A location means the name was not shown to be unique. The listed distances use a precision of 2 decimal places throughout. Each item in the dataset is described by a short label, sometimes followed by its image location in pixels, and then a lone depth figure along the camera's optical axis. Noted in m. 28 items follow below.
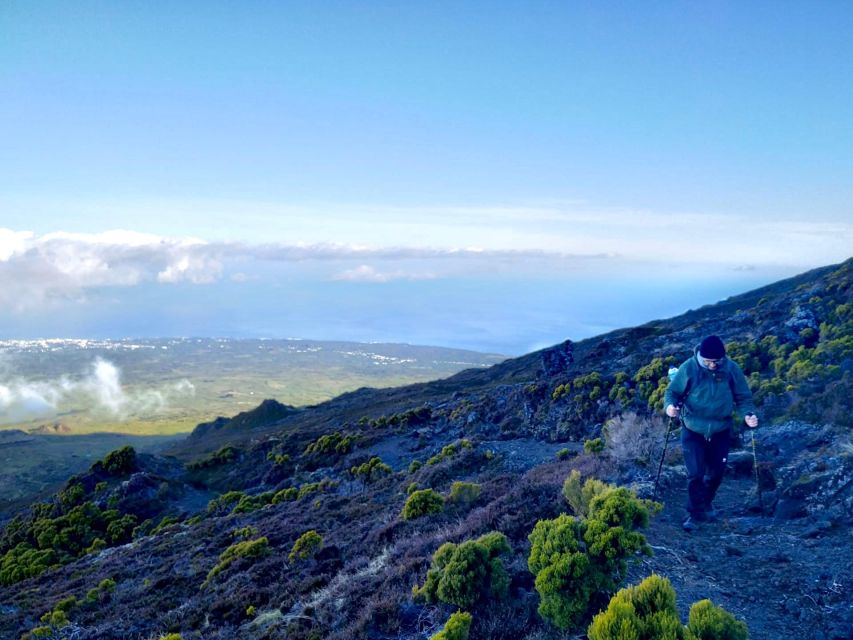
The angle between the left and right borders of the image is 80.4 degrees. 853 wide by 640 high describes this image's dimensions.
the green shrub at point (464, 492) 11.41
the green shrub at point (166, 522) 23.04
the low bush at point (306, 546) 11.80
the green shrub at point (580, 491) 7.66
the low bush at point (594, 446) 13.27
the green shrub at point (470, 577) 6.34
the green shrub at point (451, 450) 19.70
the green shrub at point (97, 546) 22.85
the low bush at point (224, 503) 24.24
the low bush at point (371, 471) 21.66
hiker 7.54
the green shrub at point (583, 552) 5.66
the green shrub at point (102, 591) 13.70
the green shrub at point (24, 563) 20.73
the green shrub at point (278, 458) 31.44
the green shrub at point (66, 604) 13.30
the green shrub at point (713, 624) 4.46
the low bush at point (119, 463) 31.64
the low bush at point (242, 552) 13.05
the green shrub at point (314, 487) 22.09
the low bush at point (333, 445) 28.59
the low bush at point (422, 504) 11.34
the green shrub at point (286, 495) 22.19
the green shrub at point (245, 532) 16.73
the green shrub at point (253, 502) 22.23
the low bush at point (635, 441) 10.92
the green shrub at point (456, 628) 5.57
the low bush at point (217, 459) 35.25
